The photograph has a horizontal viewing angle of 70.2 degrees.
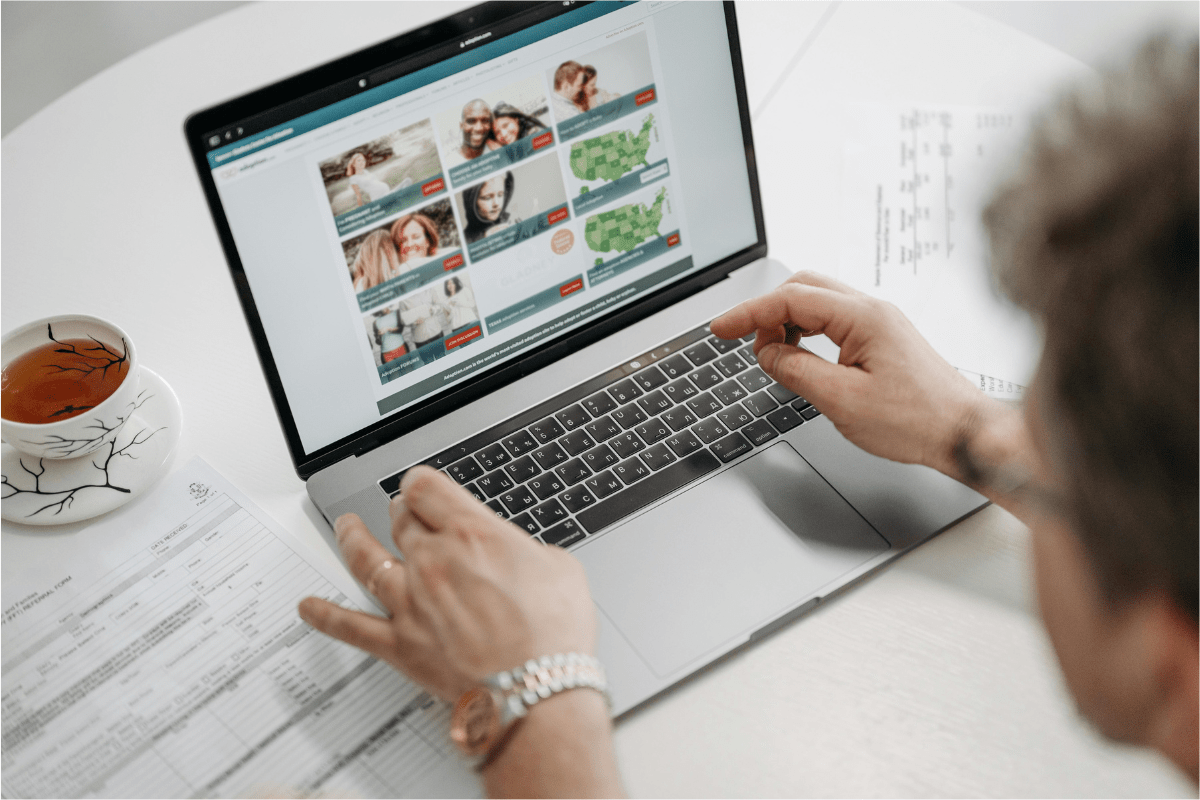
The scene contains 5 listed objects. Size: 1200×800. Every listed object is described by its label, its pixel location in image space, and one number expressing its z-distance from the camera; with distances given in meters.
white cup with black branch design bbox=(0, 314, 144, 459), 0.71
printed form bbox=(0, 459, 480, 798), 0.59
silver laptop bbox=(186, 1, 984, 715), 0.64
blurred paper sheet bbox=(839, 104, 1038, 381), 0.85
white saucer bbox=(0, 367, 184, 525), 0.73
